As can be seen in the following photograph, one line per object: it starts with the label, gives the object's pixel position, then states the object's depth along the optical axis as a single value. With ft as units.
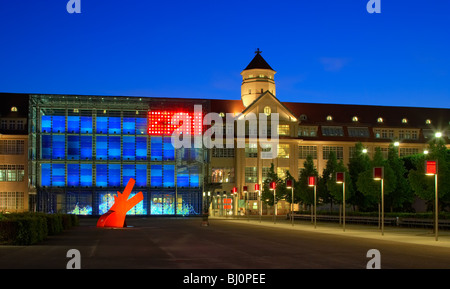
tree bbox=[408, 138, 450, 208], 160.66
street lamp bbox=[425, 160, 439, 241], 122.01
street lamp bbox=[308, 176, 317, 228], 186.07
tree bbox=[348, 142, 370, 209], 241.55
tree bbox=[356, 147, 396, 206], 207.31
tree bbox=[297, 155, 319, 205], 278.67
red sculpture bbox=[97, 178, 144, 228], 189.26
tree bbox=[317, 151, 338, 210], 273.54
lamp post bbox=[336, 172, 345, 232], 165.83
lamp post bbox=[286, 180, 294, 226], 211.86
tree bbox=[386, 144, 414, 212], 225.97
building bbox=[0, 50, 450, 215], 341.62
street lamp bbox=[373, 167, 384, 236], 143.13
